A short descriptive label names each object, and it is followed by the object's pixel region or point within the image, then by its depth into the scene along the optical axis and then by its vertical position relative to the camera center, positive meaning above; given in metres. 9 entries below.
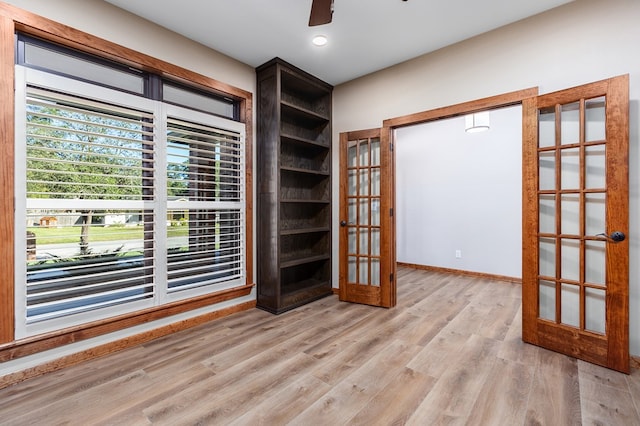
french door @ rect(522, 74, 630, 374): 2.05 -0.38
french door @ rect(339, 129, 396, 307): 3.47 -0.10
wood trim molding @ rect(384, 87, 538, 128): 2.60 +1.02
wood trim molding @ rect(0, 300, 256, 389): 2.01 -1.10
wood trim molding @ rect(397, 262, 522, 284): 4.64 -1.06
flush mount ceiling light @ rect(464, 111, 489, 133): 4.08 +1.24
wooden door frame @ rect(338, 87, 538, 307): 3.40 +0.11
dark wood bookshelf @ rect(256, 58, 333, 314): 3.34 +0.33
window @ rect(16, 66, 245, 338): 2.06 +0.08
